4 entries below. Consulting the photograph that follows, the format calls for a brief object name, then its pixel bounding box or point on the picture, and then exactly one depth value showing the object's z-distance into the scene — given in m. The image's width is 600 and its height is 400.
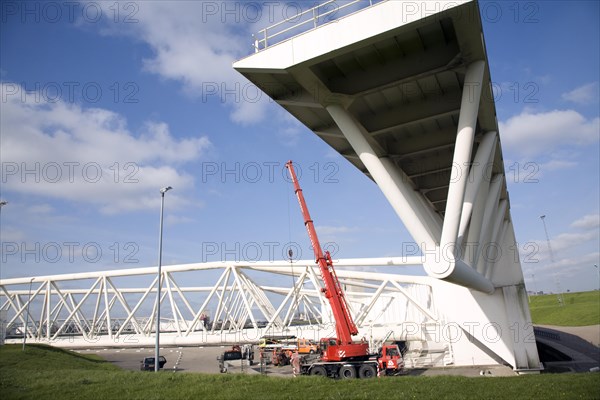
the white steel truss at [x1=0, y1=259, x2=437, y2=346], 38.34
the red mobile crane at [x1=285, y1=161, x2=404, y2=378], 21.30
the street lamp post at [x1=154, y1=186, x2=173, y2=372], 19.77
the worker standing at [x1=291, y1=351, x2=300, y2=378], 22.84
